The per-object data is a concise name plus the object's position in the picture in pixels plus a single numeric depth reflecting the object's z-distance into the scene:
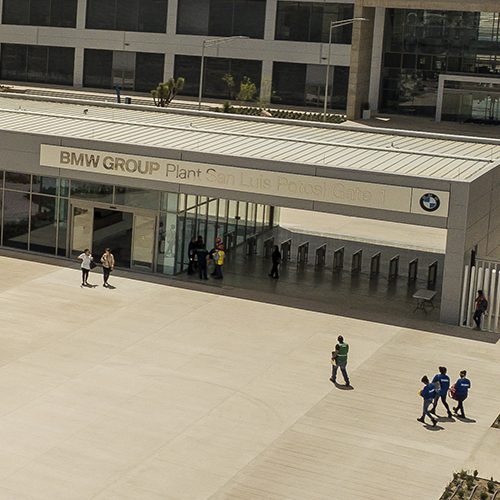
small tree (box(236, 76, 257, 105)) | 81.50
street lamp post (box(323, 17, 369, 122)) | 76.39
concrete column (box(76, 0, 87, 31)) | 90.69
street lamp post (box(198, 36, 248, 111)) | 80.75
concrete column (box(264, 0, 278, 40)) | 84.81
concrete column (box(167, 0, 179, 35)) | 88.06
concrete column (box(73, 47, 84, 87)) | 91.31
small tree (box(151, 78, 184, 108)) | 77.81
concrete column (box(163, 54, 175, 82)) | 88.62
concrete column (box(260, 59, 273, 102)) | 85.31
